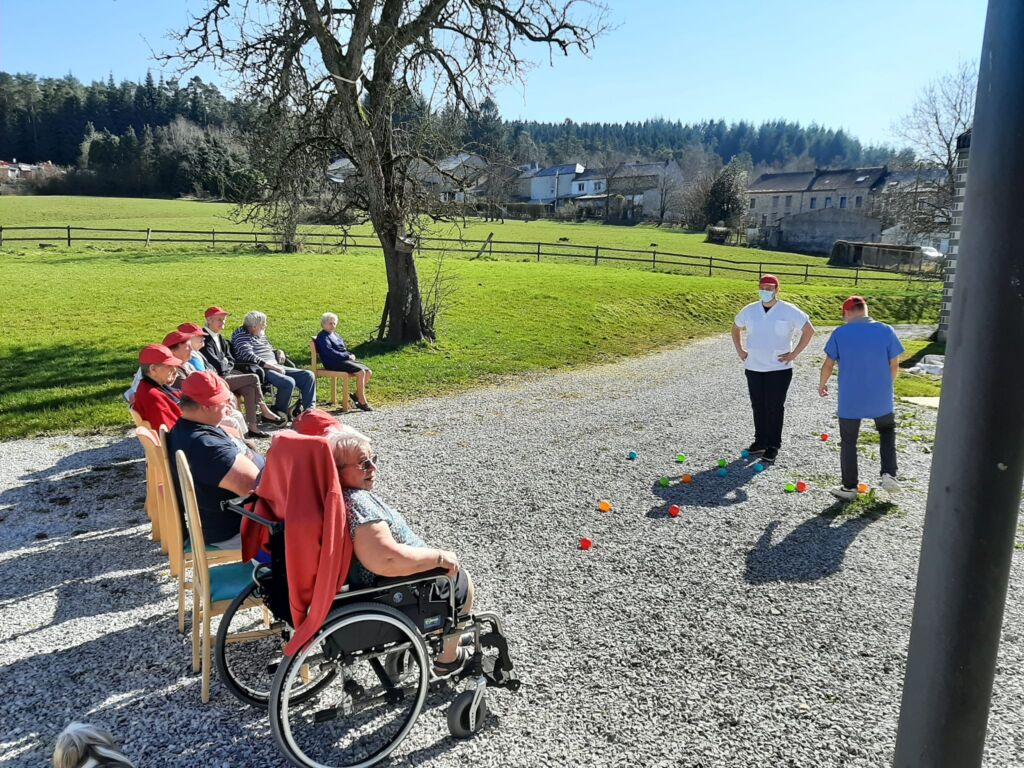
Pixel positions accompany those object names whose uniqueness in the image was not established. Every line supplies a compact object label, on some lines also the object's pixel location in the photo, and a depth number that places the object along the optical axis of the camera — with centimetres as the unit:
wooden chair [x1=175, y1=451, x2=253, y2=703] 366
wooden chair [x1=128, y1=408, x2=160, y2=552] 562
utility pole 173
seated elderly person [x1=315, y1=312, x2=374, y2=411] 996
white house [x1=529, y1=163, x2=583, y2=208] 10619
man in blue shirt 651
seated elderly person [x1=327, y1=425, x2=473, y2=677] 329
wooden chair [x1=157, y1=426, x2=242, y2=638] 417
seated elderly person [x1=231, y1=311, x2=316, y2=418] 903
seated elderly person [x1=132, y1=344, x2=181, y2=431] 570
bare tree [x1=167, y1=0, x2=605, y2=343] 1202
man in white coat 771
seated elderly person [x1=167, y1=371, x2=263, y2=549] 427
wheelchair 330
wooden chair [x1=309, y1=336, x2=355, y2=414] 1004
